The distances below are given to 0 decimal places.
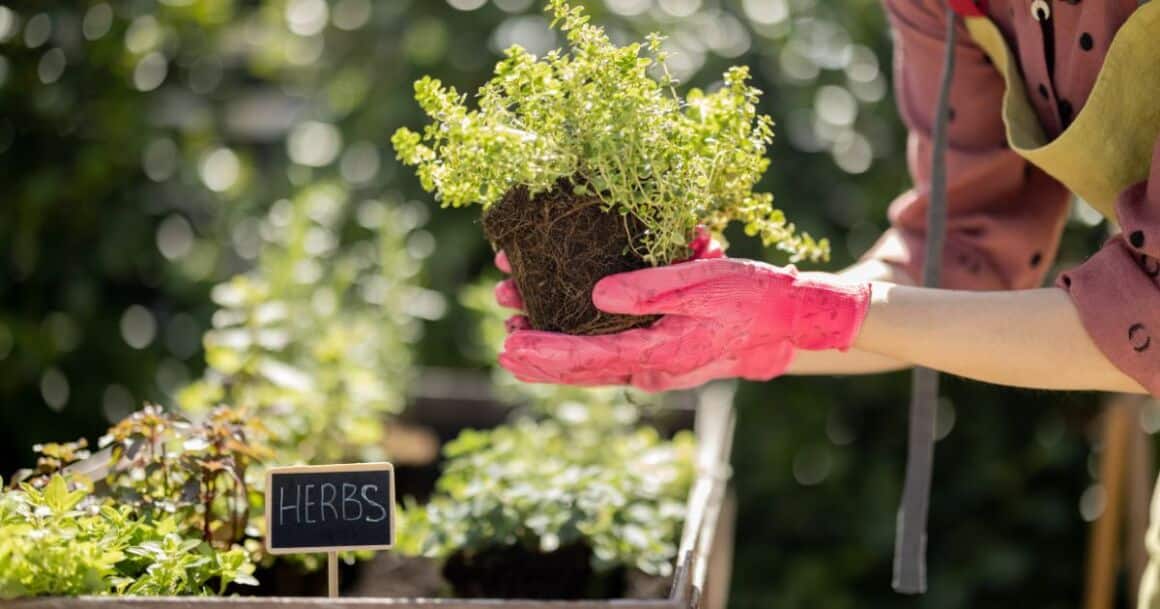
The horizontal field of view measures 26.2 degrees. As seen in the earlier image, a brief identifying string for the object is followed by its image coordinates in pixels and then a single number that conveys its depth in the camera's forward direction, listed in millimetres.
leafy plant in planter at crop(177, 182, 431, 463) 1865
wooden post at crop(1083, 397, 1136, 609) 2243
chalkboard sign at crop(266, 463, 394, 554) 1503
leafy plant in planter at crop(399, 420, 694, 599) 1664
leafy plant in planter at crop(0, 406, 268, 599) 1426
